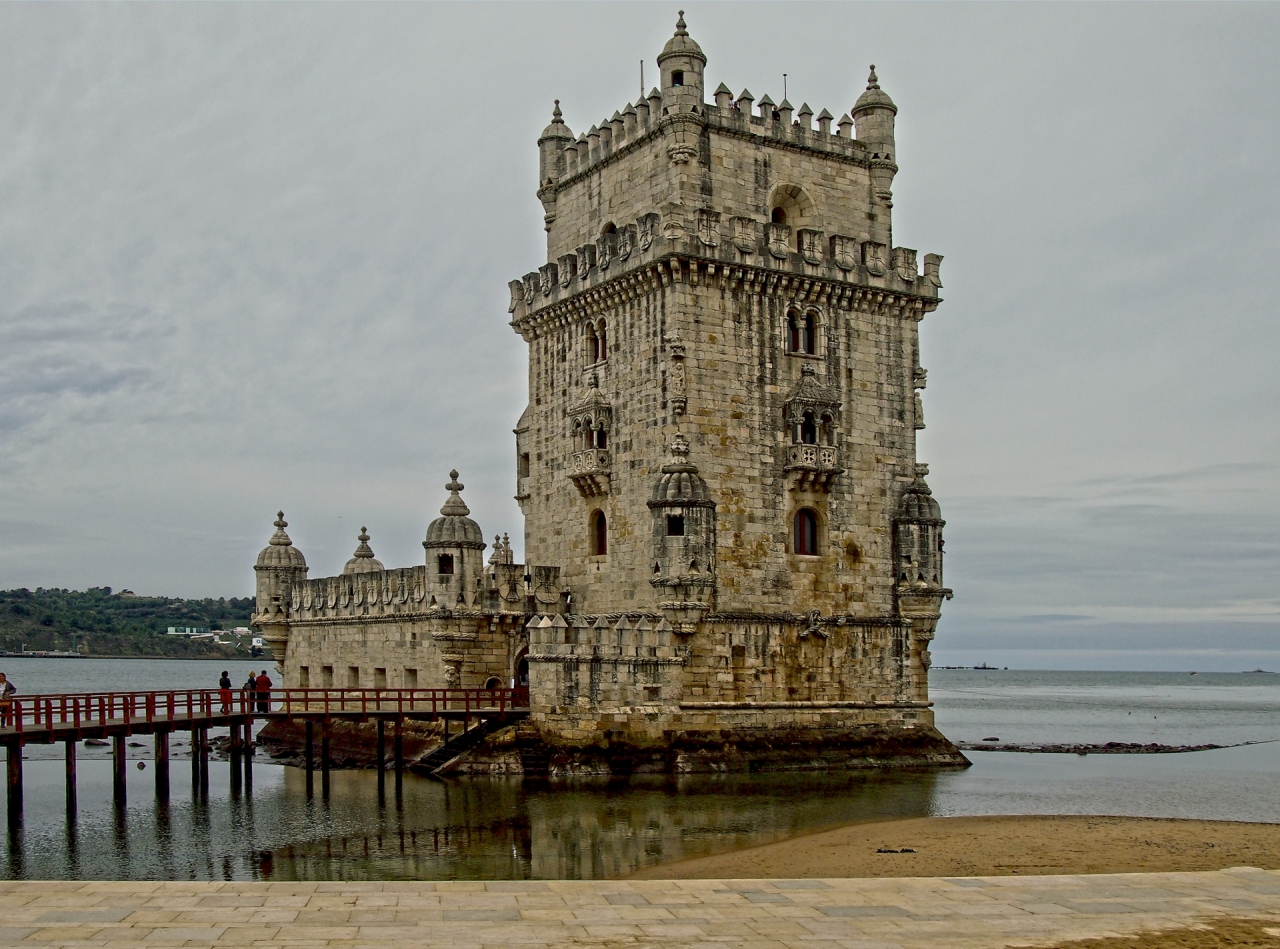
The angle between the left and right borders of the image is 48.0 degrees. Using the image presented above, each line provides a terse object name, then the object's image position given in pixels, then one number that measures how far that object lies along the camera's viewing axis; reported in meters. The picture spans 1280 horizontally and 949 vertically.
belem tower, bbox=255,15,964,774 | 36.16
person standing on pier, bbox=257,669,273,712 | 38.92
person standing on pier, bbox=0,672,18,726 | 31.49
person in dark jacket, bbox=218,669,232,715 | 37.53
